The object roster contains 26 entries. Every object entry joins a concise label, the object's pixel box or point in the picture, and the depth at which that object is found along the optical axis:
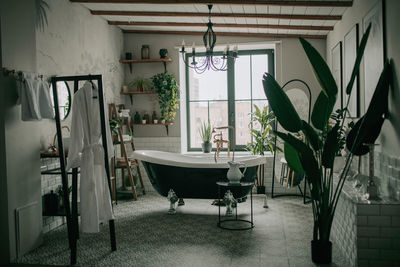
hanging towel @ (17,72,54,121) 3.51
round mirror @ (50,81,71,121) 4.86
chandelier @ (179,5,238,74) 4.52
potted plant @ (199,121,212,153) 6.61
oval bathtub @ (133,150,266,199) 4.86
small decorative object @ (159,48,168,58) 6.59
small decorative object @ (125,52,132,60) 6.71
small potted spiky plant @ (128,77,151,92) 6.69
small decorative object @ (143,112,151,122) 6.76
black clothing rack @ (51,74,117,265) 3.40
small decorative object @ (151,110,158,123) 6.76
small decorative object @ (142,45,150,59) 6.69
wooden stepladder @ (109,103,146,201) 5.91
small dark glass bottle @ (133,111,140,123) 6.75
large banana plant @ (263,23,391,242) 2.96
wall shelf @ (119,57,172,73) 6.57
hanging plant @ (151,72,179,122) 6.52
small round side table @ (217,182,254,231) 4.41
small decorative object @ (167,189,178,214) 5.01
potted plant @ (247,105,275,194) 6.07
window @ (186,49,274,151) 6.86
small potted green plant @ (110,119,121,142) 5.61
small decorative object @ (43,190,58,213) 4.21
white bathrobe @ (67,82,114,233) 3.46
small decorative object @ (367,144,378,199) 3.01
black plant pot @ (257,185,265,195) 6.15
